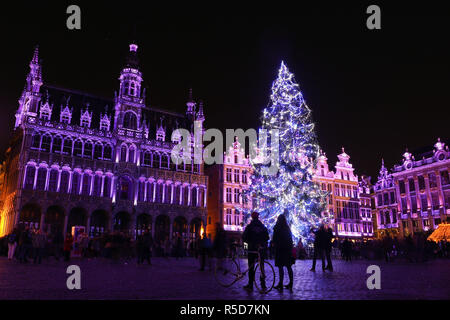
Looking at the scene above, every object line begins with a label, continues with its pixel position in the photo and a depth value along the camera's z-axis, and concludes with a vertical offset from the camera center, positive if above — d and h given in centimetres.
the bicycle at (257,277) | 898 -83
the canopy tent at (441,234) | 3212 +168
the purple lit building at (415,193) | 6019 +1034
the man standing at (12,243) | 2302 +48
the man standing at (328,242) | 1614 +46
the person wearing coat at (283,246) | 956 +16
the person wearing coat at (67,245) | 2152 +34
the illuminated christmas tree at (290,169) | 2936 +667
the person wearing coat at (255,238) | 942 +35
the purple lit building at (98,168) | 4275 +1030
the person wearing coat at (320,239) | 1634 +58
